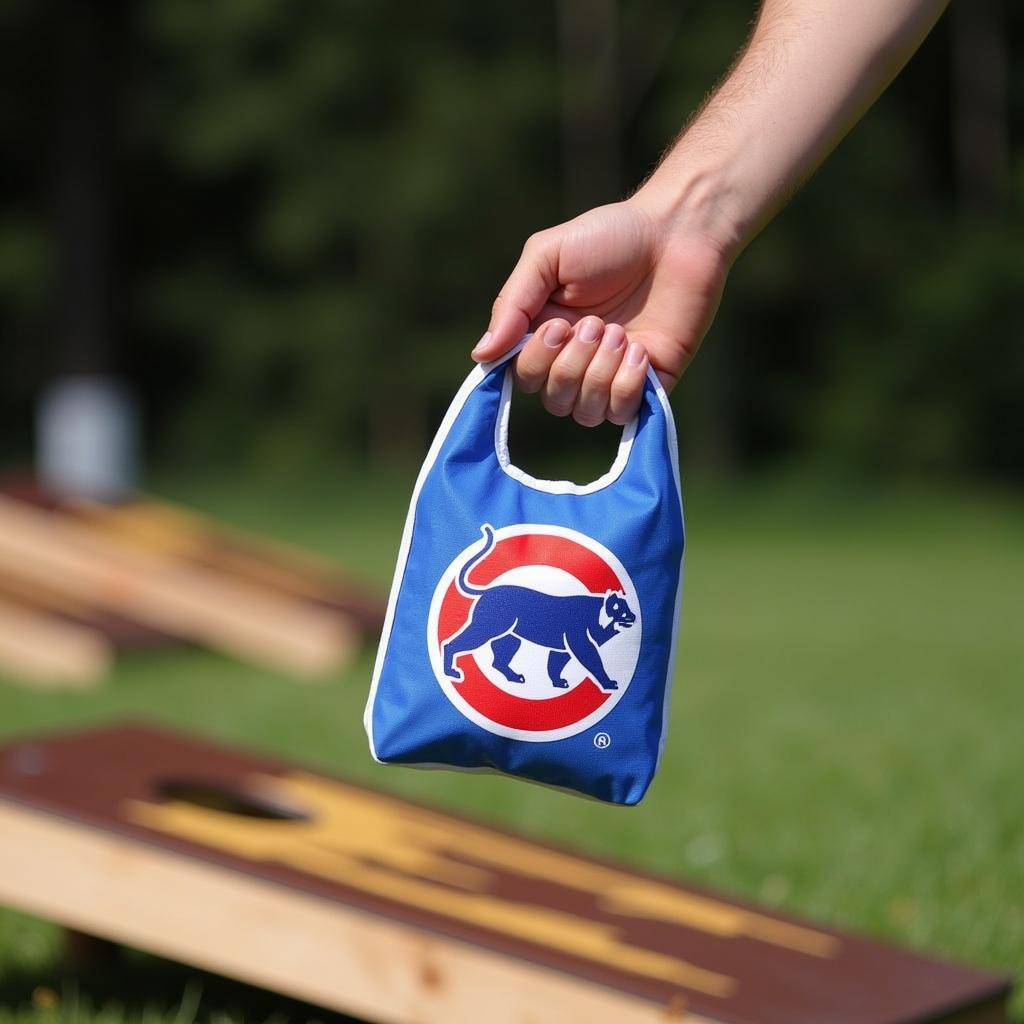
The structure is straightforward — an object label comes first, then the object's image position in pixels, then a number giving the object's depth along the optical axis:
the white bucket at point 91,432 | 13.77
